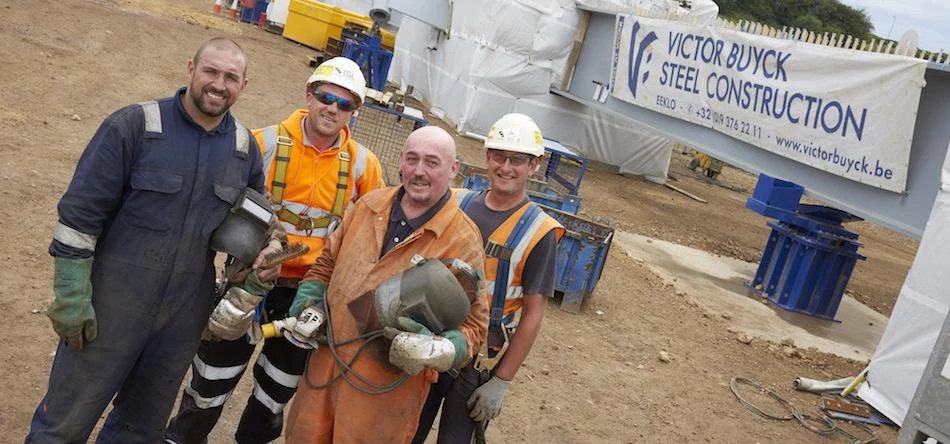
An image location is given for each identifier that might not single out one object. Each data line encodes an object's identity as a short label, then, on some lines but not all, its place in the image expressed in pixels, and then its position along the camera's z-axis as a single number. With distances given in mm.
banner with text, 8922
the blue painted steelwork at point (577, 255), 8875
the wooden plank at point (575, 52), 18109
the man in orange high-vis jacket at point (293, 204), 3994
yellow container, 25359
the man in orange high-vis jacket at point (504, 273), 3857
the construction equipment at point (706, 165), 24906
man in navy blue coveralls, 3213
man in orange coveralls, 3404
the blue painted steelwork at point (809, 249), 11102
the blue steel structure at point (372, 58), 18969
